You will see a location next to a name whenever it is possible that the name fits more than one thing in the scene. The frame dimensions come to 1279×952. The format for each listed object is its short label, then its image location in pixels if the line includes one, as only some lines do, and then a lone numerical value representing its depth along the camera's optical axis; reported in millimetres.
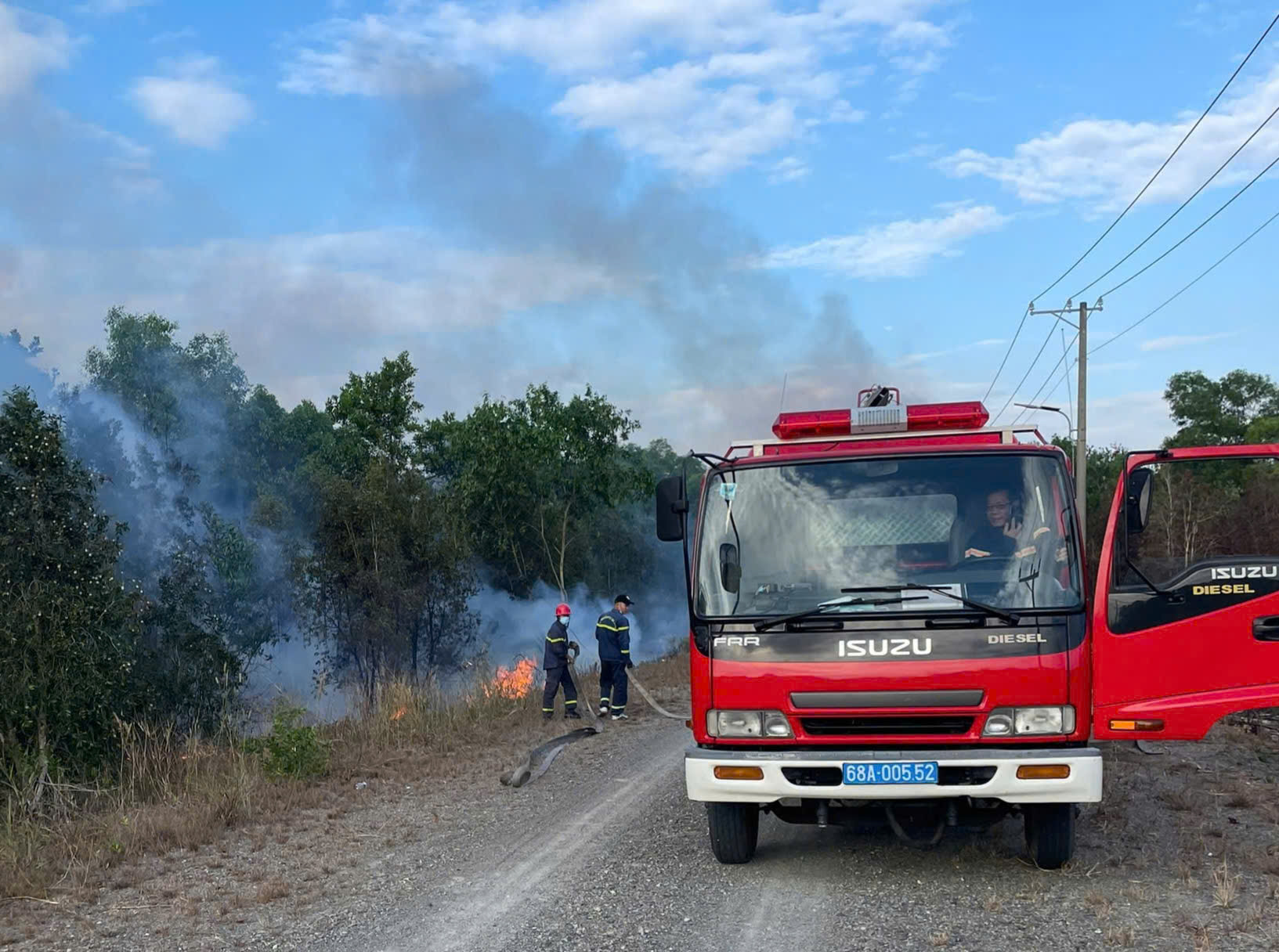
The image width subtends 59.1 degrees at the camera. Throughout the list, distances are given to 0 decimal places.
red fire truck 5875
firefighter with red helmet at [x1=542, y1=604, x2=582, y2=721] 14461
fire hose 10305
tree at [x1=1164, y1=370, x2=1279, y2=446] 60656
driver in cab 6223
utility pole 28700
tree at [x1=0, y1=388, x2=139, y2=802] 11656
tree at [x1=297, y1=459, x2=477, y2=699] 29672
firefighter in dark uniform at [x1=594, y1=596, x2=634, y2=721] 14836
